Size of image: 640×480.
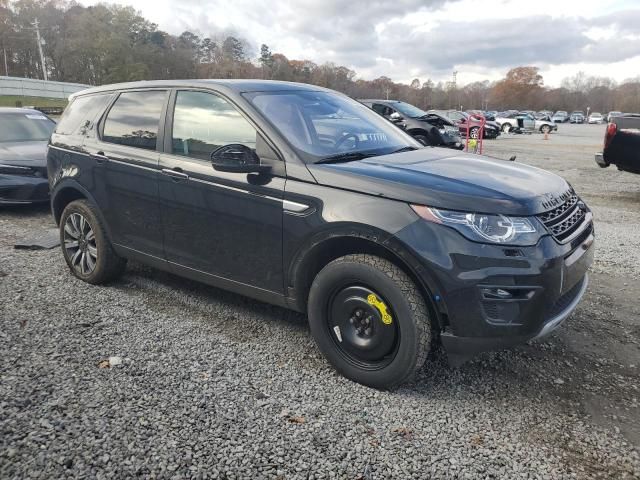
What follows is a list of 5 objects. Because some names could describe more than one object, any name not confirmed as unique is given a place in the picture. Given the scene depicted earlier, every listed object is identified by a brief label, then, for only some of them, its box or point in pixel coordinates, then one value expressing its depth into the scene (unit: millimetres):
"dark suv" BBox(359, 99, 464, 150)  14284
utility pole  72875
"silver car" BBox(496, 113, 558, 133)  37094
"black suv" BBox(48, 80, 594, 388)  2633
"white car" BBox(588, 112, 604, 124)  75506
